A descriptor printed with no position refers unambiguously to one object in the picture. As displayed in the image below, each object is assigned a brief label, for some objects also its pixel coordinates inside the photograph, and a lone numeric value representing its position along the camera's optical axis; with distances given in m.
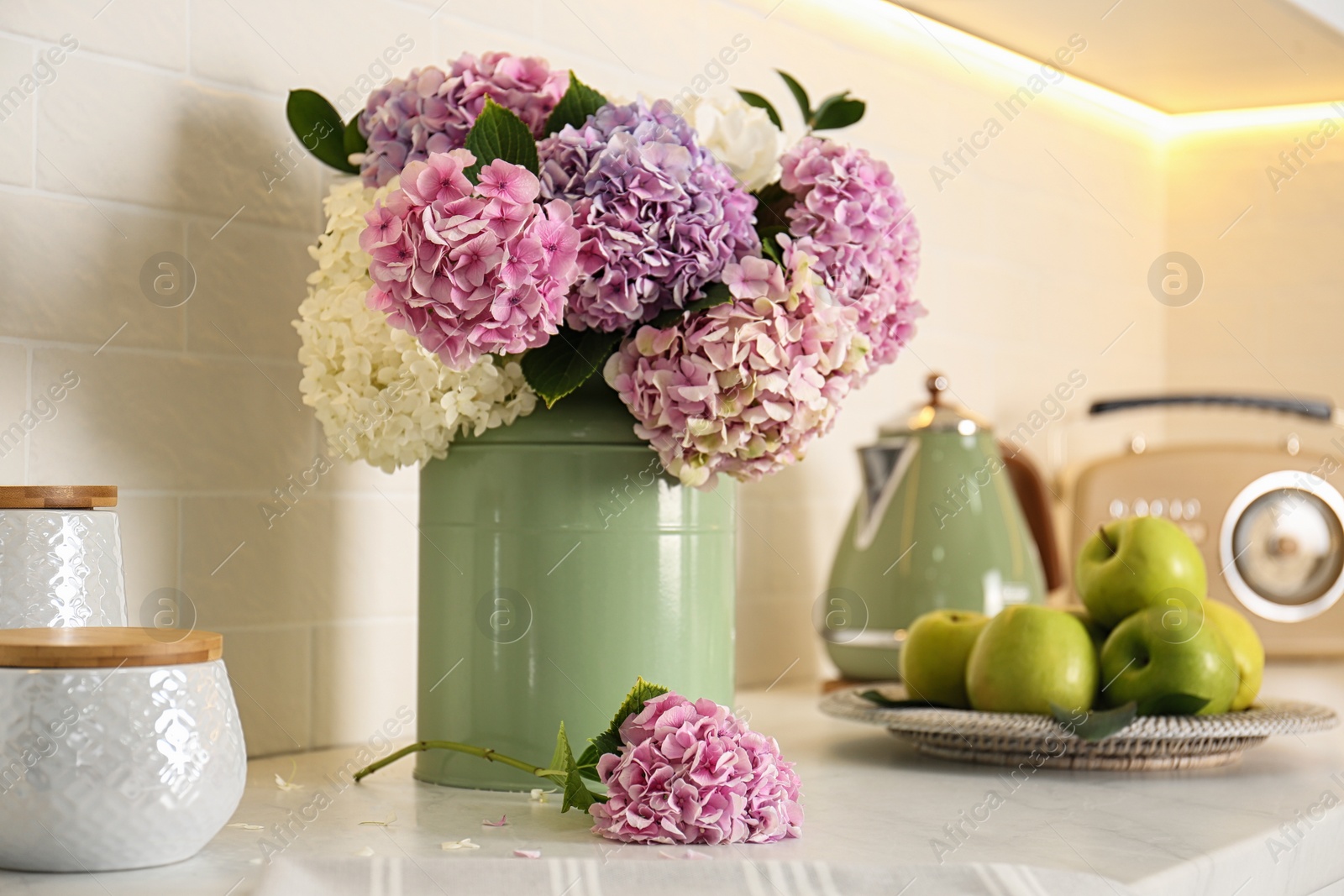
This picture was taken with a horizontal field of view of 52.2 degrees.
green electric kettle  1.27
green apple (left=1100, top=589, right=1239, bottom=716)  0.86
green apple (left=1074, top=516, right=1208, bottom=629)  0.91
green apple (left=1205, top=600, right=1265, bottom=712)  0.91
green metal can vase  0.77
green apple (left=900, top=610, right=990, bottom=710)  0.95
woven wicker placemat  0.84
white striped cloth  0.57
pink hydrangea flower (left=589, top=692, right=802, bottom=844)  0.63
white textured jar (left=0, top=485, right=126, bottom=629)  0.64
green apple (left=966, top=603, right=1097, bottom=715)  0.87
